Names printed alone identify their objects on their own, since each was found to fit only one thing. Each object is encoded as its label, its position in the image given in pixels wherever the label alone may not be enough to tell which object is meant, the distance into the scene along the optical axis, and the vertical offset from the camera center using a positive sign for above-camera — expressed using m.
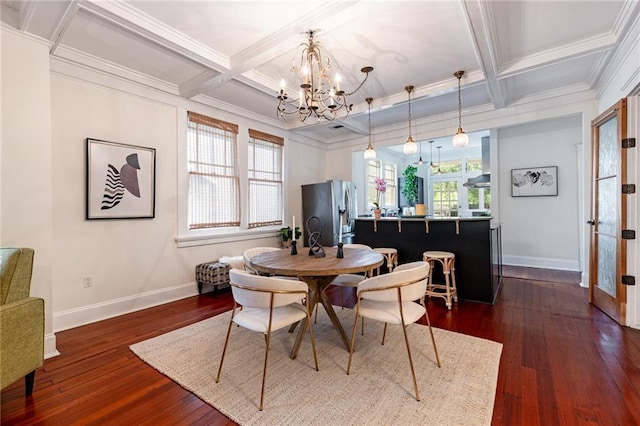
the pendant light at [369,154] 4.01 +0.78
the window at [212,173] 3.94 +0.55
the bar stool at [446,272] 3.34 -0.74
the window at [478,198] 7.66 +0.32
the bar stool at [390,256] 3.78 -0.61
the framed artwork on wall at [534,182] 5.18 +0.51
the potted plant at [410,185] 4.11 +0.36
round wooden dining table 2.04 -0.41
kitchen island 3.48 -0.43
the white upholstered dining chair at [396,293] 1.89 -0.55
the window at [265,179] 4.78 +0.55
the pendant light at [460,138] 3.28 +0.81
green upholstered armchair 1.58 -0.63
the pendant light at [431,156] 7.90 +1.64
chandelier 2.49 +1.43
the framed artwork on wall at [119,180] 2.97 +0.34
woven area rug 1.62 -1.12
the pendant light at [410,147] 3.57 +0.77
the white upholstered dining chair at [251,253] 2.48 -0.41
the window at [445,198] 8.46 +0.37
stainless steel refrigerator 5.29 +0.07
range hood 5.68 +0.85
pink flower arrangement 4.27 +0.36
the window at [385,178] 7.19 +0.82
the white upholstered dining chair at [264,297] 1.78 -0.55
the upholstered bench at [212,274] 3.75 -0.81
